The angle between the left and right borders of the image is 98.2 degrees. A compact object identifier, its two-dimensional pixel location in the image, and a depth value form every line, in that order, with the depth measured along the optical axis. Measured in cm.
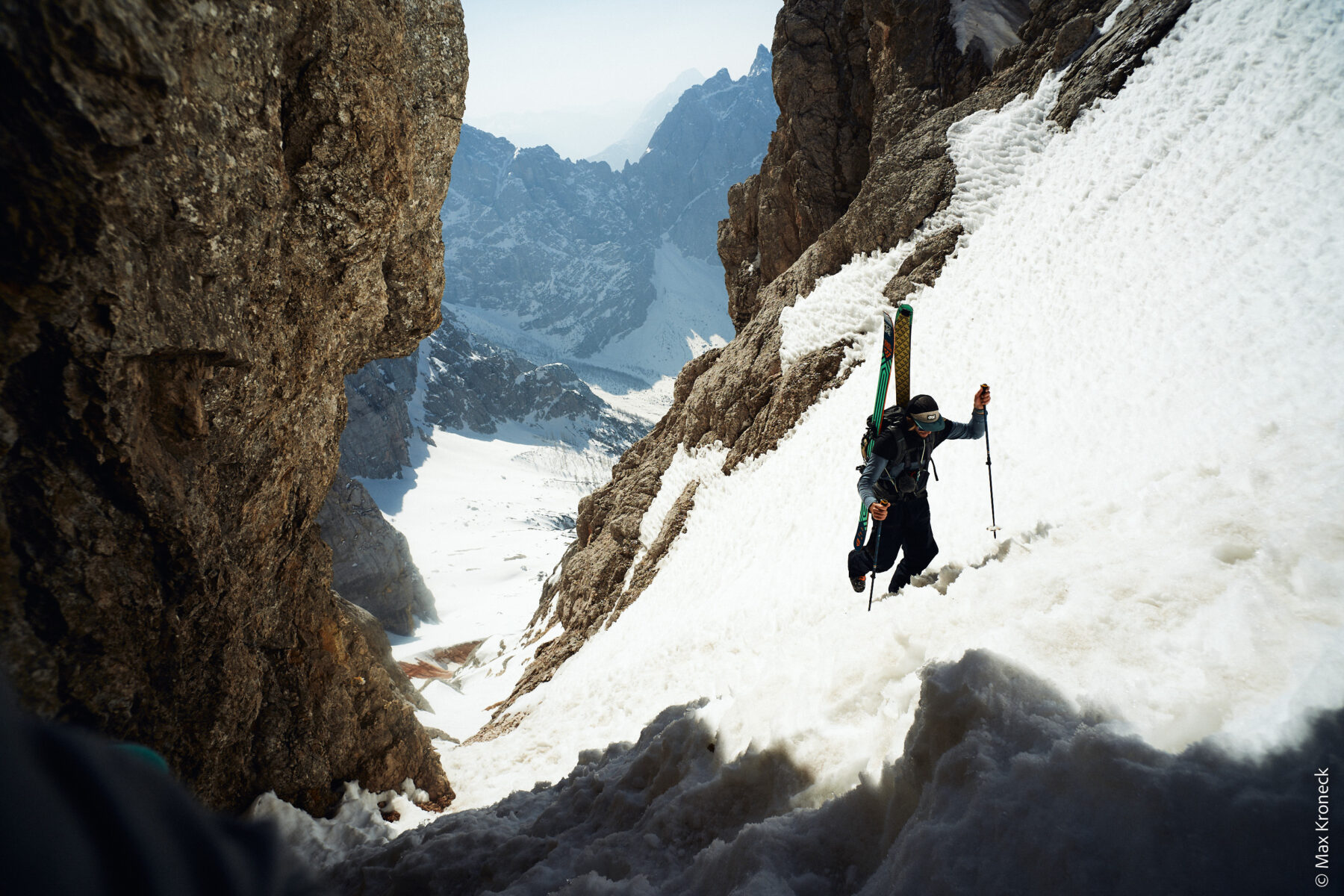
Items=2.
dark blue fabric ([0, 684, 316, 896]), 80
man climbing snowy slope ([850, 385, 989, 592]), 622
